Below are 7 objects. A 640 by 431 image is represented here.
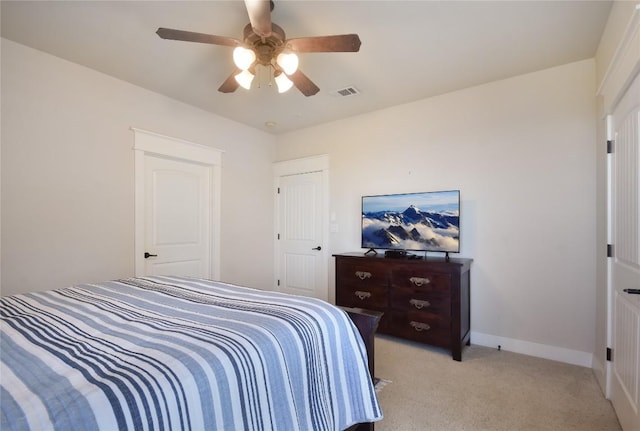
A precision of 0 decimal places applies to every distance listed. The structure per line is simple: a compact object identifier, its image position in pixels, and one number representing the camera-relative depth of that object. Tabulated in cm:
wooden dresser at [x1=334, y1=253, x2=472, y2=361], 263
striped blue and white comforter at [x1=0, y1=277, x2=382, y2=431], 72
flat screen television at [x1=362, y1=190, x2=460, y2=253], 297
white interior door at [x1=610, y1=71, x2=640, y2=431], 150
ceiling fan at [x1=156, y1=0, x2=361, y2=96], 166
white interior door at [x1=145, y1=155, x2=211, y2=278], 313
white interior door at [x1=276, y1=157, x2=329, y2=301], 403
